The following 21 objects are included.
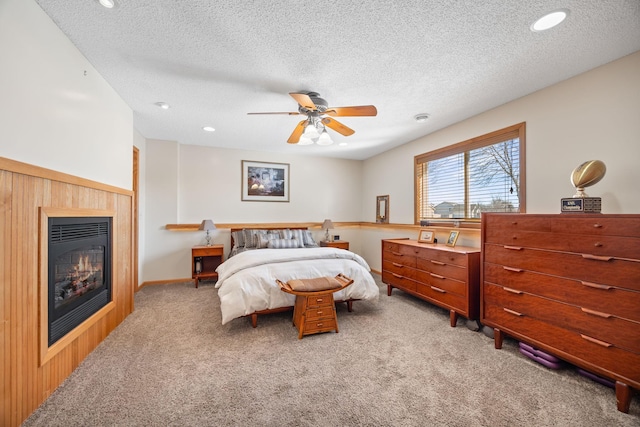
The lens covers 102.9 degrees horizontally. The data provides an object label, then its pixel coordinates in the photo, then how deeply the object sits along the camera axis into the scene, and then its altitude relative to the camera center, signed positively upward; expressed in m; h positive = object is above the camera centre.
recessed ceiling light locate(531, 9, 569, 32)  1.59 +1.26
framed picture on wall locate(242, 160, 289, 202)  5.10 +0.68
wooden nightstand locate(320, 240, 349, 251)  5.17 -0.60
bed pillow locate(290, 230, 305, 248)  4.53 -0.40
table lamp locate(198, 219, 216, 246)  4.53 -0.18
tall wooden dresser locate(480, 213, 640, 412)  1.61 -0.55
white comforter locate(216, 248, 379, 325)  2.63 -0.69
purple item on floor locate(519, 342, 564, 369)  2.01 -1.16
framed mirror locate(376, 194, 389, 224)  5.05 +0.12
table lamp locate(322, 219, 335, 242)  5.40 -0.24
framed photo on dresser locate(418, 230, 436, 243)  3.61 -0.31
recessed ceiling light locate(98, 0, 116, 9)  1.53 +1.29
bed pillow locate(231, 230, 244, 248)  4.61 -0.44
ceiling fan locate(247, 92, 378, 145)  2.37 +1.00
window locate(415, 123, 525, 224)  2.84 +0.49
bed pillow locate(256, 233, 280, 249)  4.39 -0.42
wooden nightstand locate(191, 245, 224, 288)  4.38 -0.83
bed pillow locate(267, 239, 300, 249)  4.33 -0.50
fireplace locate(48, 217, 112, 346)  1.75 -0.45
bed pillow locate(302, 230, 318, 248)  4.68 -0.48
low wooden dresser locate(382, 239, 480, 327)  2.70 -0.72
